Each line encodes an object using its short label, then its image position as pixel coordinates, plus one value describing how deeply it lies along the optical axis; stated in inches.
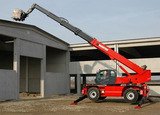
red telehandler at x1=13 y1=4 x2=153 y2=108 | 674.2
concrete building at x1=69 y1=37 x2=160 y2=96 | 980.6
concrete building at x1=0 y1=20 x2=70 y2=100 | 794.8
